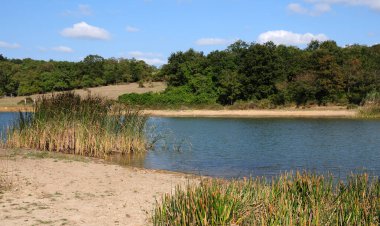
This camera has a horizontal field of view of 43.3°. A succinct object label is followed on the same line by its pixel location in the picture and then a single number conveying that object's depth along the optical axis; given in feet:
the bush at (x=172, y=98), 217.36
